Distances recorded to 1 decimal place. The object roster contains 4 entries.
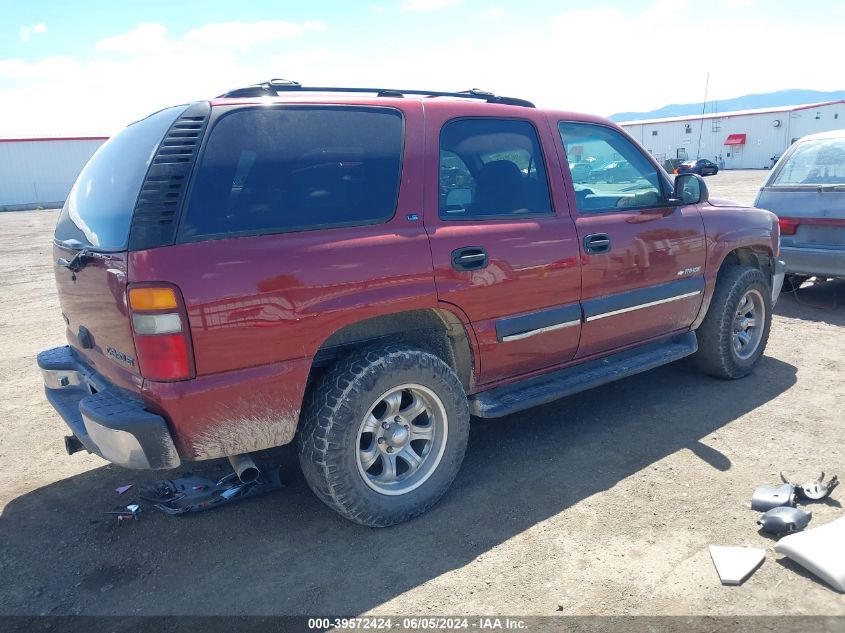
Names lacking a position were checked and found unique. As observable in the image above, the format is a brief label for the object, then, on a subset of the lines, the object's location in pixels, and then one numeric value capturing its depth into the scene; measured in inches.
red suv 100.6
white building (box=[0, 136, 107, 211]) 1526.8
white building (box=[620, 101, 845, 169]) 1737.2
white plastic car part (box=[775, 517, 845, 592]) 100.7
